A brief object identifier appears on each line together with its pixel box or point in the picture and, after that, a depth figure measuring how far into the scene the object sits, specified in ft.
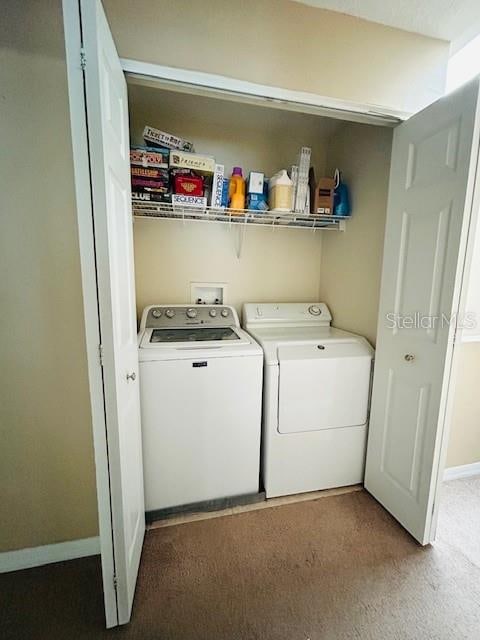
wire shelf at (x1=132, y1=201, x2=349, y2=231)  5.75
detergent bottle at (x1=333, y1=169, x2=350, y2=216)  6.52
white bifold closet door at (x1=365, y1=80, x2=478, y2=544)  3.95
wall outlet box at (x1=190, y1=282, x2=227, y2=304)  7.13
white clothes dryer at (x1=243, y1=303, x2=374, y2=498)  5.33
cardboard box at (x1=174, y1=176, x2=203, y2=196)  5.48
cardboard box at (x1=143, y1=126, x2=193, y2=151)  5.44
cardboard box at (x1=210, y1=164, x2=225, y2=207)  5.73
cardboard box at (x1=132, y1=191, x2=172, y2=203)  5.25
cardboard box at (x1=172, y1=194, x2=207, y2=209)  5.46
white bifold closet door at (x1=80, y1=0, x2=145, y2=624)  2.57
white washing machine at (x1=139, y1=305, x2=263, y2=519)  4.83
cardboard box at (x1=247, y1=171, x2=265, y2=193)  5.94
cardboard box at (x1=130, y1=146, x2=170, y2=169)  5.19
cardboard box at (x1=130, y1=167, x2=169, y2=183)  5.21
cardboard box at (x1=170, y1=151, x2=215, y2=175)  5.37
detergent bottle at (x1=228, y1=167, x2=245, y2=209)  5.94
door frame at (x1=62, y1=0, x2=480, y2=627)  2.53
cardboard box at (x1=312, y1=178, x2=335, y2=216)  6.27
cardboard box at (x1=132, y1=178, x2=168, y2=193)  5.26
